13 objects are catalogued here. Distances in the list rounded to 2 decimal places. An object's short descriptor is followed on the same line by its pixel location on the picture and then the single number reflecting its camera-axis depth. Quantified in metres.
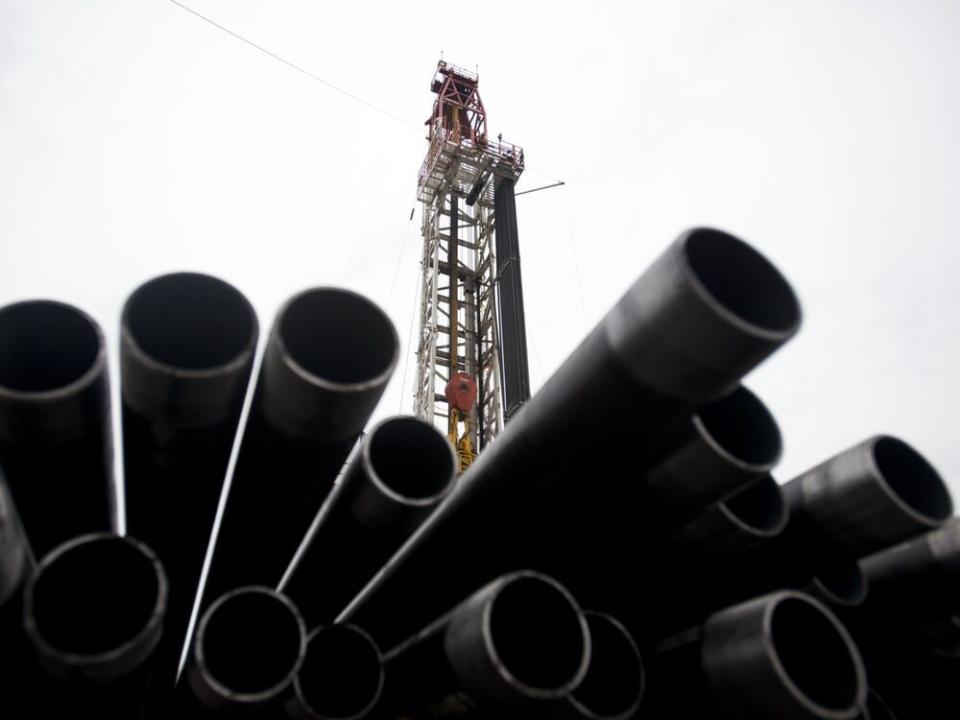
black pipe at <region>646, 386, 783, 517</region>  3.18
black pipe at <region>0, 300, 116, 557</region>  2.83
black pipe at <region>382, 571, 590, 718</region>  2.69
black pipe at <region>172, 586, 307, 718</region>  3.00
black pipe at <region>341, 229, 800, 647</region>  2.67
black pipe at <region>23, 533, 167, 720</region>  2.43
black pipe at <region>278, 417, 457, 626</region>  3.47
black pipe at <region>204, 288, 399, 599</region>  2.94
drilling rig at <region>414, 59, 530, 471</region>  24.11
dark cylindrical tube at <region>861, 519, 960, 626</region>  4.32
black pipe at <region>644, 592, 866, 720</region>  2.70
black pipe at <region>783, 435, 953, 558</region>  3.69
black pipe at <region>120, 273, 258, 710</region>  2.86
